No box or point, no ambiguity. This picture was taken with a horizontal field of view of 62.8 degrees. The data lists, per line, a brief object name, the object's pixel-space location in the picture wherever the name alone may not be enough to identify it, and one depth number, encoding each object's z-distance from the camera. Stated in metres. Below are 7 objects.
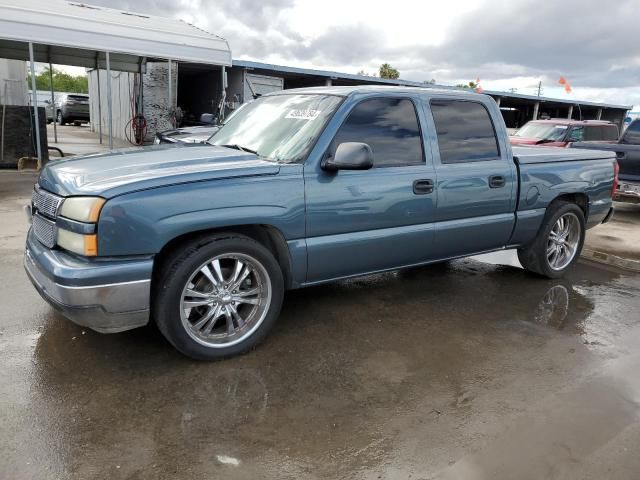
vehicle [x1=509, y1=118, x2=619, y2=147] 12.45
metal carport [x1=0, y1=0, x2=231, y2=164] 11.52
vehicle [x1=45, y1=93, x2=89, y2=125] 29.23
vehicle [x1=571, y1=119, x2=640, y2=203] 9.03
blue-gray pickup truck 3.03
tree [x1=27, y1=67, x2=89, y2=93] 70.50
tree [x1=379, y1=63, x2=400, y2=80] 64.00
